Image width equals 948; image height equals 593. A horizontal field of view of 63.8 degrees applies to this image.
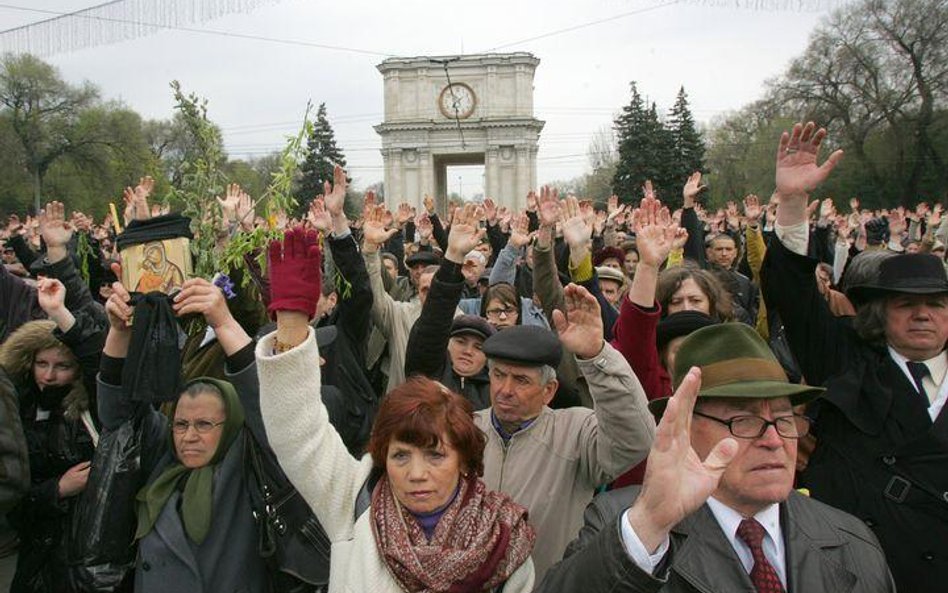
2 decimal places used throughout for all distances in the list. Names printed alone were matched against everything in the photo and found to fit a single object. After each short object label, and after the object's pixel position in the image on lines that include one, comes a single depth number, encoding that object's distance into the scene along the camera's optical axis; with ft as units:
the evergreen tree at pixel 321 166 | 128.85
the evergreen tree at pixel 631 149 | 136.77
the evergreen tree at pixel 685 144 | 138.62
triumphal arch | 157.69
